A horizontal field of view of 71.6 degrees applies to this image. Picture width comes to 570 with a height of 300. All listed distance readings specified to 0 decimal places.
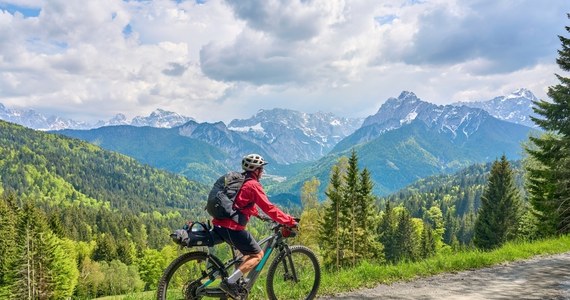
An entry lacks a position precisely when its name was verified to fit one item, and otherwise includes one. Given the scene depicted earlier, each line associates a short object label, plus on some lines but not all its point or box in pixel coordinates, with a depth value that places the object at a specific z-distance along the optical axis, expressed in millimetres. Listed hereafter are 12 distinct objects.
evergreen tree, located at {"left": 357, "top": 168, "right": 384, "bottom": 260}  40116
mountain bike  7383
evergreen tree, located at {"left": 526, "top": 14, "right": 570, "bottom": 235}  24105
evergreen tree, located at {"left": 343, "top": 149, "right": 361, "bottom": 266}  39844
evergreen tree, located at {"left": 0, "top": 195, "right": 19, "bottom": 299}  49959
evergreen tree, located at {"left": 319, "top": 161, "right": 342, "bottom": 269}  38812
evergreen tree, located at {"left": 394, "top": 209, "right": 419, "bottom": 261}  62281
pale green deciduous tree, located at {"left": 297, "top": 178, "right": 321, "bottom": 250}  45844
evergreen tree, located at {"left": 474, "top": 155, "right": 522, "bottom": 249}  47500
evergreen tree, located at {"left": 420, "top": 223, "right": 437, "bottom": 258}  60581
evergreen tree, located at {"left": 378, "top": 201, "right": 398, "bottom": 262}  65250
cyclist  7289
